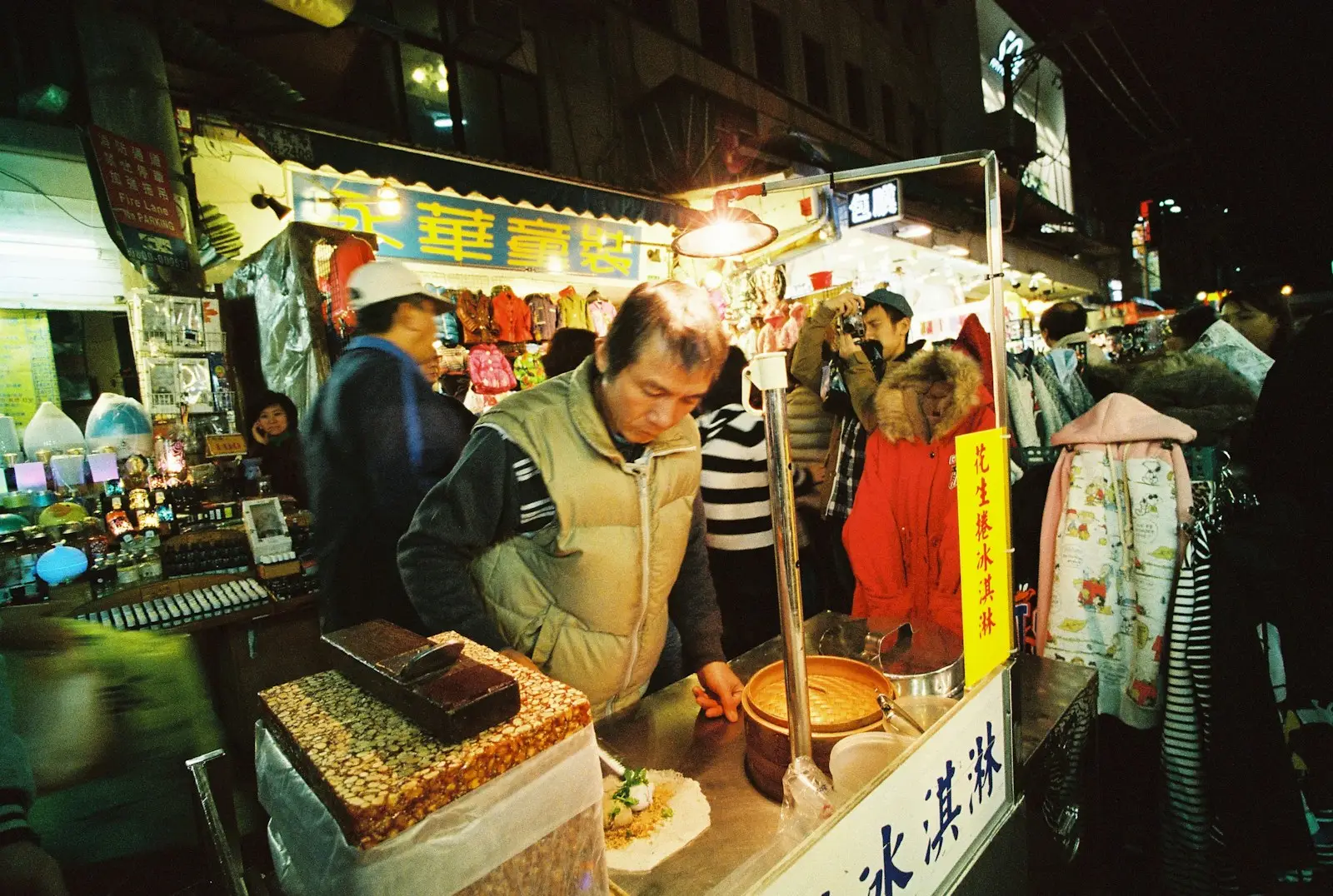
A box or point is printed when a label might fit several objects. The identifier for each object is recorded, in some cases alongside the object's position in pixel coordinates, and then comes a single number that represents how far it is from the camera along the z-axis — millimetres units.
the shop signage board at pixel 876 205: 5508
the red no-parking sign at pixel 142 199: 3883
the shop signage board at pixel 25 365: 5059
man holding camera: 3816
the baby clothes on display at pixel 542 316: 6543
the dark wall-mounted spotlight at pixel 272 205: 4906
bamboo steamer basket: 1266
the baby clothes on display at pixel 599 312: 6898
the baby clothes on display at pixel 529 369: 6406
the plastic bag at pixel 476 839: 553
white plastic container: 1166
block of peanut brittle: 550
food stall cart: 688
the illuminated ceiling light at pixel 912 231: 7145
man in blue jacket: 2492
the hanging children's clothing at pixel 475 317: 6020
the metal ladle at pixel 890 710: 1315
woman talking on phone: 4992
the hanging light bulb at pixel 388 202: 5082
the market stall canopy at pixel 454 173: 4516
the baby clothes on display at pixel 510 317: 6211
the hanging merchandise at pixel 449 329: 5711
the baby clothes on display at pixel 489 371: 6004
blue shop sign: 5023
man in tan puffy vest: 1674
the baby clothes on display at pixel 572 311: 6730
